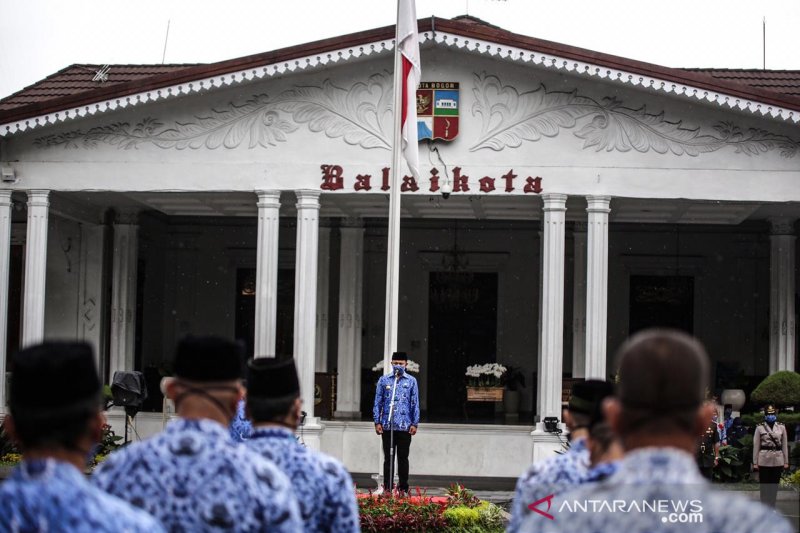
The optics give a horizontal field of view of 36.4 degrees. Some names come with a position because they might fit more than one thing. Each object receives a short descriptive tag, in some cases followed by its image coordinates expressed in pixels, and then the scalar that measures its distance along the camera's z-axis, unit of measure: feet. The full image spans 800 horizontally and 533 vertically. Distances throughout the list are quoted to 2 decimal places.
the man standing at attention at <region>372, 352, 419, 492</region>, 54.03
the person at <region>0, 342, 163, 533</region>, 10.69
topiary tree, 66.33
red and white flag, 56.49
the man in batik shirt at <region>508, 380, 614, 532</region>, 14.87
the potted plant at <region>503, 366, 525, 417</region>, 83.82
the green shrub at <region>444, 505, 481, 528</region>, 43.70
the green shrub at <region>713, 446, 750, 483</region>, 63.46
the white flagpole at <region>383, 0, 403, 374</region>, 54.19
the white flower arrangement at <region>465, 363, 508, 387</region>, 79.30
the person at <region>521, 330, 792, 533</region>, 10.66
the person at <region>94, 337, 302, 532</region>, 12.96
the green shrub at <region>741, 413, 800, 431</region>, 68.03
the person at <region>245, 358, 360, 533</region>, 16.11
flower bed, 42.42
